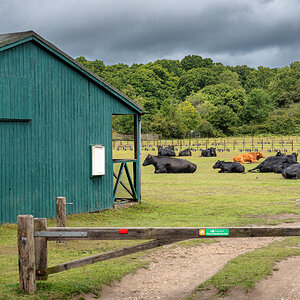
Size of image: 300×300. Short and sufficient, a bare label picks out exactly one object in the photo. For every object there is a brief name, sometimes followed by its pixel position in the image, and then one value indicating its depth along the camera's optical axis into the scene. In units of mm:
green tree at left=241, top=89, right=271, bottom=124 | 117000
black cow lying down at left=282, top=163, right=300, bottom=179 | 28125
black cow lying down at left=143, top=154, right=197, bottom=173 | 33188
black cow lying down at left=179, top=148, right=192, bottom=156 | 51769
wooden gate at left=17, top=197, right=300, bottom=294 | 7238
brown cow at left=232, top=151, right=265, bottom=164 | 40031
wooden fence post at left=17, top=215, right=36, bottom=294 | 7207
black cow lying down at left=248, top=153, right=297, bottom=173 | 31906
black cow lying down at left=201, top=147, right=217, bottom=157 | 50406
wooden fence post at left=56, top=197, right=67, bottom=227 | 10703
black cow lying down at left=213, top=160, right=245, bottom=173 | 33312
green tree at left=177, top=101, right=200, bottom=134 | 103625
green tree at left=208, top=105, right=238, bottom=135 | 112062
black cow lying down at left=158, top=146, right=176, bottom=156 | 49438
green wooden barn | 13742
